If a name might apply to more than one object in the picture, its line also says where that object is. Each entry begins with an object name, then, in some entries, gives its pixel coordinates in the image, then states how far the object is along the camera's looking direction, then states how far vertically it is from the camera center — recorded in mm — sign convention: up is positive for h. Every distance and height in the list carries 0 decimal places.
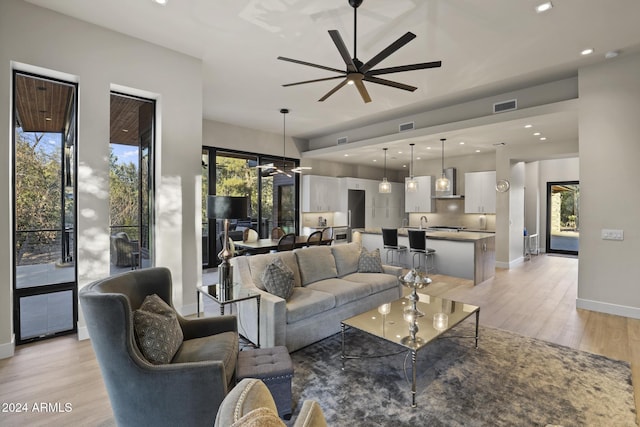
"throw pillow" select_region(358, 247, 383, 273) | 4441 -726
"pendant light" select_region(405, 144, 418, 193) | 7615 +661
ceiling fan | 2539 +1348
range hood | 9195 +824
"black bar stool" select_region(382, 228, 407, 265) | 6453 -591
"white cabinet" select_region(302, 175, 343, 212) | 8633 +532
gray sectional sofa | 2932 -900
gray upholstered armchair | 1597 -880
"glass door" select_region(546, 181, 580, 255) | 9633 -99
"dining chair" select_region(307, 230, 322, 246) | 6418 -559
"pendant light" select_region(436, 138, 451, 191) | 7273 +665
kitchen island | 5855 -817
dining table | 5531 -611
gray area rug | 2107 -1369
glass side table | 2814 -787
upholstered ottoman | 1989 -1027
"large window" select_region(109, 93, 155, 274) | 3744 +378
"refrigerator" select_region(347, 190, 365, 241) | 9688 +102
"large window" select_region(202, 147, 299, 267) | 7152 +562
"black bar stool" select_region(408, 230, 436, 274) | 5992 -690
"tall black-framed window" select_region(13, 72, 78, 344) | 3230 +47
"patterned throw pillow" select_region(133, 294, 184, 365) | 1783 -726
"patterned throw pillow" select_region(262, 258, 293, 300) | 3180 -707
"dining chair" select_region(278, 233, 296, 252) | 5620 -567
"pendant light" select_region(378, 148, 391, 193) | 7969 +649
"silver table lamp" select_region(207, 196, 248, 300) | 3676 +57
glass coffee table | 2453 -991
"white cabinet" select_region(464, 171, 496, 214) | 8281 +564
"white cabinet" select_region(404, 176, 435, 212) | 9695 +520
